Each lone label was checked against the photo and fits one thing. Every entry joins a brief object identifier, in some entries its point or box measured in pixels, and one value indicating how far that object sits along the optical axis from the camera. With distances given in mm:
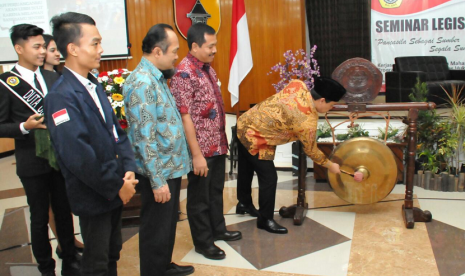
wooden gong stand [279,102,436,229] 2779
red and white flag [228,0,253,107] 4852
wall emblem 5137
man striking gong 2439
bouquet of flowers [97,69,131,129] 2715
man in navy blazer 1342
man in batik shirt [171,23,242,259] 2133
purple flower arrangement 4151
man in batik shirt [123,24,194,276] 1714
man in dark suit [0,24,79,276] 1945
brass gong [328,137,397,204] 2771
